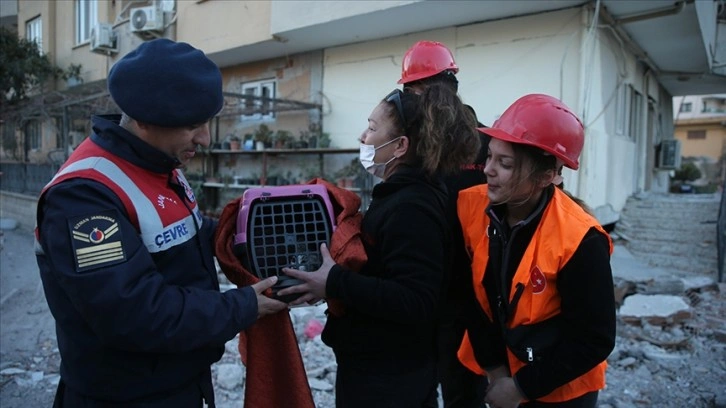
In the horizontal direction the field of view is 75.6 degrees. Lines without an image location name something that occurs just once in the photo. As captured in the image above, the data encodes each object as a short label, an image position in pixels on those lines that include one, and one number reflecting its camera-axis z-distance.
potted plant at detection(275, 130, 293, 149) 8.64
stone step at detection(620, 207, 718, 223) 7.45
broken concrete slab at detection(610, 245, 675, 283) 5.46
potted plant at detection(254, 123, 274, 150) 9.04
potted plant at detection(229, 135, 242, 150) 9.59
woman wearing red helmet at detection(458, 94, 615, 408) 1.44
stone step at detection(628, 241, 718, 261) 6.61
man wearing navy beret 1.13
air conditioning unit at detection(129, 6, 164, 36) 10.01
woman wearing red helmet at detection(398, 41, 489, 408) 1.88
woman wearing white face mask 1.46
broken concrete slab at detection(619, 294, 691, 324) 4.54
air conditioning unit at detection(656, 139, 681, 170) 10.82
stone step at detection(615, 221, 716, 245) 6.96
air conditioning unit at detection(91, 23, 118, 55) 11.69
